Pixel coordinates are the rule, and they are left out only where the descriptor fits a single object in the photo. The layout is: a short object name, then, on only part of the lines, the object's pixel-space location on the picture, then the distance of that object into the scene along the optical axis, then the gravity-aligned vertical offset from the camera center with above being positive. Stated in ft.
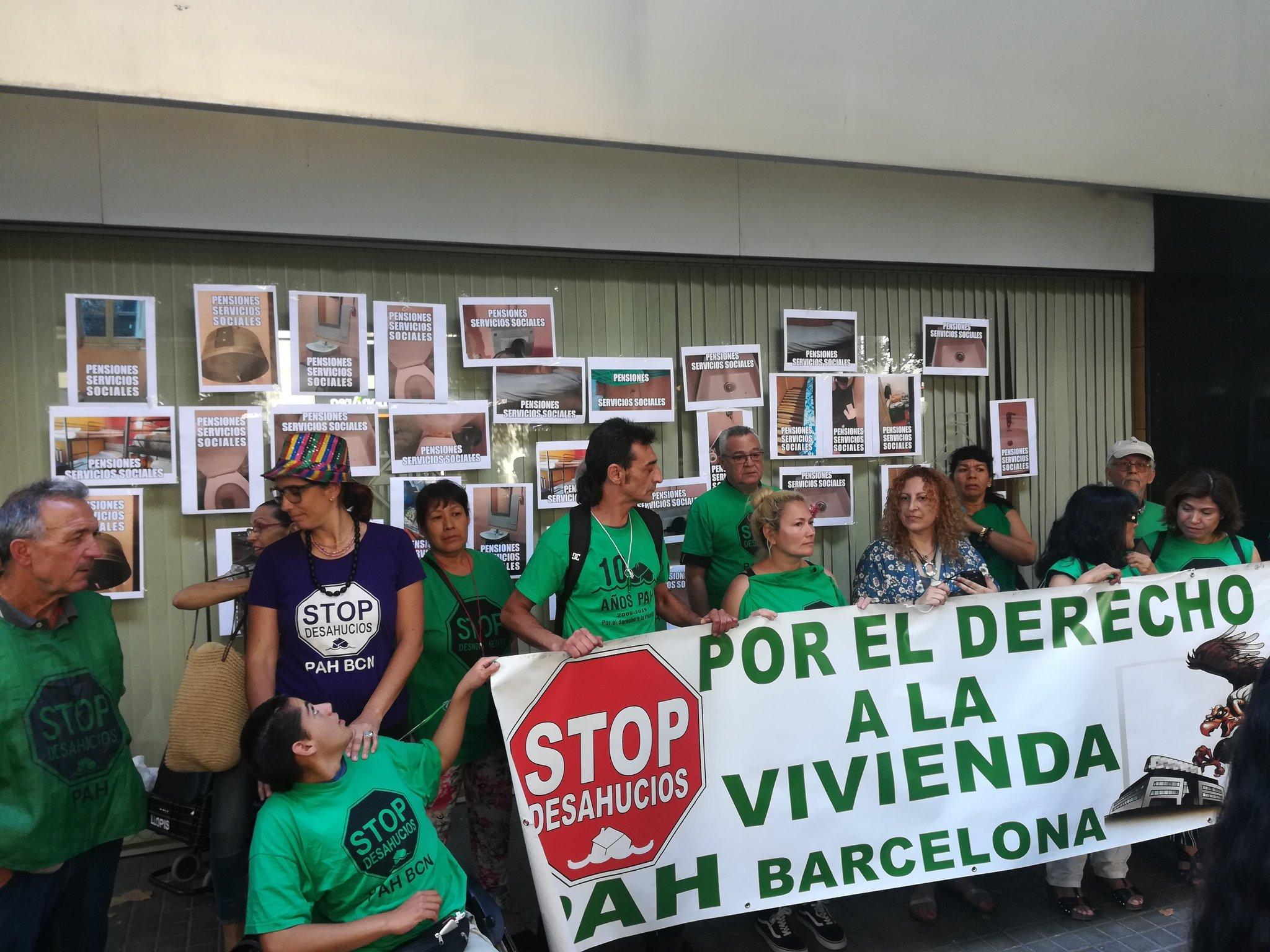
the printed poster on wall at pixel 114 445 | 14.56 +0.41
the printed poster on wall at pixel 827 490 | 19.01 -0.73
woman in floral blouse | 12.78 -1.48
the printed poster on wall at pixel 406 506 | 16.25 -0.75
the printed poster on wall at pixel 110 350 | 14.69 +1.93
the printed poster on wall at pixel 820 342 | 18.92 +2.31
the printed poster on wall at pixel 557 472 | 17.20 -0.21
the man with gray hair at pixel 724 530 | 14.92 -1.18
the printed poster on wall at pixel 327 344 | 15.74 +2.08
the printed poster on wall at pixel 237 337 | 15.25 +2.16
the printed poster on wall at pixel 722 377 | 18.22 +1.56
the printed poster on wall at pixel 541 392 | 16.97 +1.27
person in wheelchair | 7.59 -3.31
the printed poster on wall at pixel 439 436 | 16.31 +0.47
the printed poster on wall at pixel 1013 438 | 20.54 +0.26
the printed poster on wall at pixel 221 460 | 15.21 +0.14
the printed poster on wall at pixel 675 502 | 17.72 -0.85
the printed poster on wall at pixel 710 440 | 18.19 +0.33
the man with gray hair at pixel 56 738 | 8.27 -2.45
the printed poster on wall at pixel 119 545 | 14.78 -1.18
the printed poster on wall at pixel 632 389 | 17.54 +1.33
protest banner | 10.34 -3.61
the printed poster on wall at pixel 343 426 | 15.65 +0.69
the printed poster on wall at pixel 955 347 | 20.06 +2.25
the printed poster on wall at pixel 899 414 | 19.65 +0.81
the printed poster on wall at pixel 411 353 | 16.21 +1.95
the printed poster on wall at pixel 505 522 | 16.75 -1.09
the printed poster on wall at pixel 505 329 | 16.71 +2.40
